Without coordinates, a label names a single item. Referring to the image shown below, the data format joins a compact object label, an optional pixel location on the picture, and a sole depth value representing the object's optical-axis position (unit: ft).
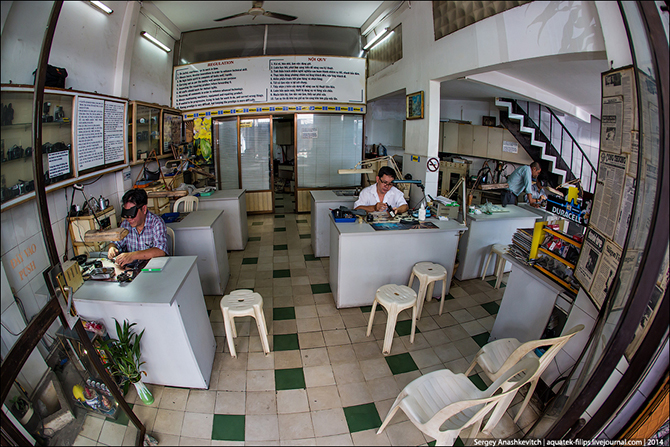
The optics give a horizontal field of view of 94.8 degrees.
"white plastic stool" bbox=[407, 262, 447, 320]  10.46
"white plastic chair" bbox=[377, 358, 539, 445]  5.41
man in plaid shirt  8.58
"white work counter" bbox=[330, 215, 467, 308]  10.78
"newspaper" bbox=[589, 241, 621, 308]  5.66
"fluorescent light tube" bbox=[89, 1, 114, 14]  10.29
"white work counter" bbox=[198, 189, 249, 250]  15.08
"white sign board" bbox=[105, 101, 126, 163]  11.25
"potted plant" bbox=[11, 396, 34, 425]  4.56
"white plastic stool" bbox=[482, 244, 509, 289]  12.69
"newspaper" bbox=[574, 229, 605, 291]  6.23
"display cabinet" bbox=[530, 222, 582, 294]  7.26
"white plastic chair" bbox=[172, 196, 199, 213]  13.99
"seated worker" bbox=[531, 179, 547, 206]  16.69
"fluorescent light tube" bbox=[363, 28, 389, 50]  16.25
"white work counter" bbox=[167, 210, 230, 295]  11.16
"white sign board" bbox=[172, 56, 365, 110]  19.52
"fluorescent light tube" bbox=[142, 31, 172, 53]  15.30
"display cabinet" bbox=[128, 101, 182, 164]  13.07
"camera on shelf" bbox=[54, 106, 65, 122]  8.75
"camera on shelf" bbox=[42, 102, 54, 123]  8.31
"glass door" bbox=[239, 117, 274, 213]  20.92
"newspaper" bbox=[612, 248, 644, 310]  5.11
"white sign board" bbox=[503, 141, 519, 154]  21.52
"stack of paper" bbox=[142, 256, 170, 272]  7.93
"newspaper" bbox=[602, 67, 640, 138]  5.17
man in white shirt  12.88
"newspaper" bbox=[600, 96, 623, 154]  5.55
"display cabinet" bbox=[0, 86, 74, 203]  4.76
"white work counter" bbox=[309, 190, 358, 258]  14.60
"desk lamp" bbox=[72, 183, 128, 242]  7.24
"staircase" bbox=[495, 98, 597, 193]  20.33
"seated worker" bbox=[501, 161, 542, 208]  15.84
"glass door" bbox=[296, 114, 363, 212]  21.16
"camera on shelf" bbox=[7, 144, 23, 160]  4.99
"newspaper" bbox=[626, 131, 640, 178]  5.19
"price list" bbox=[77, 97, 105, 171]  9.70
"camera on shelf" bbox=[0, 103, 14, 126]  4.67
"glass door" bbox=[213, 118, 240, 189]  20.83
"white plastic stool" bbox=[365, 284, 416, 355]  8.82
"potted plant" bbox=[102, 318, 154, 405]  6.79
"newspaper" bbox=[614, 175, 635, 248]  5.36
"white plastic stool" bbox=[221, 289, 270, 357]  8.46
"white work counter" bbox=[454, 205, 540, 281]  12.74
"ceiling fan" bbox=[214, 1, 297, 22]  10.13
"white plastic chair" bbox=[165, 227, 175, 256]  10.32
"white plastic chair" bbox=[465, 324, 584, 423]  5.91
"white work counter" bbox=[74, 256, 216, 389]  6.84
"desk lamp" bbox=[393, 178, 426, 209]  12.32
